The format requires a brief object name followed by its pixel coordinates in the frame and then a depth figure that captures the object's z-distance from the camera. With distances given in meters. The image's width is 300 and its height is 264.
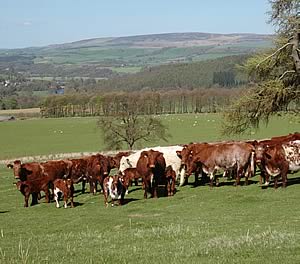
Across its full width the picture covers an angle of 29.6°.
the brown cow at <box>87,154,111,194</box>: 22.61
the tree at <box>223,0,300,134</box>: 29.56
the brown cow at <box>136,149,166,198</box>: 20.36
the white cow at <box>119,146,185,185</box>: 23.17
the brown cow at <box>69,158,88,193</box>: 23.33
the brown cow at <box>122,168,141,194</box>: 21.23
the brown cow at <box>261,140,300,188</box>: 19.25
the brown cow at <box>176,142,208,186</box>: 21.88
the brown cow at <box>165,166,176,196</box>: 20.42
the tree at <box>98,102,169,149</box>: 59.03
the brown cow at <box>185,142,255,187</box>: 20.88
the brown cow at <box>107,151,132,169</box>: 24.92
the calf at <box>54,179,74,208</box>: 19.58
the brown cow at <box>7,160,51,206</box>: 21.00
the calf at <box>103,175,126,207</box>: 18.88
